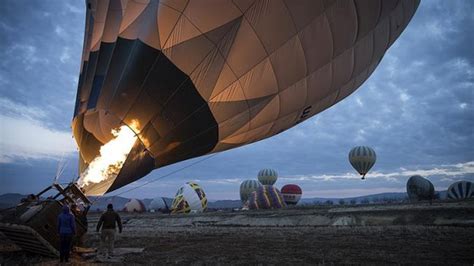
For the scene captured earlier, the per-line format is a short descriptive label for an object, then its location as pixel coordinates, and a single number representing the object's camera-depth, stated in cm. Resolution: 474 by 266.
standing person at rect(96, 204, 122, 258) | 850
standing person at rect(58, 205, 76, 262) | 740
